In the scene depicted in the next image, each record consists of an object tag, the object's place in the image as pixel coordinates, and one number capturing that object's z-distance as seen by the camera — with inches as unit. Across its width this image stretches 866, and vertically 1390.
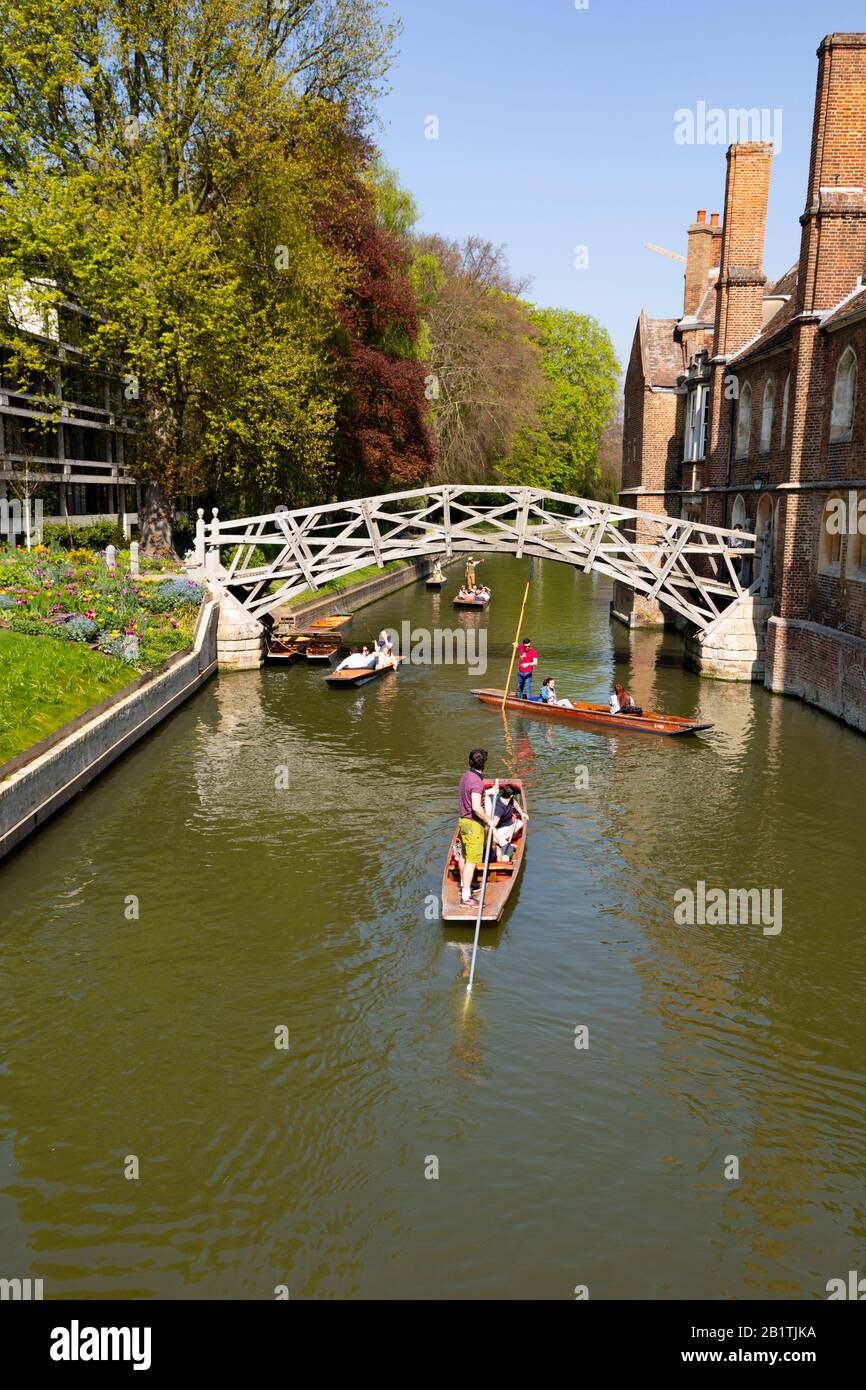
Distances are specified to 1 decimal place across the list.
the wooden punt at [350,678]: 1006.4
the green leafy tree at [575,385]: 3056.1
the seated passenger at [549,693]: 901.8
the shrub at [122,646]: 832.9
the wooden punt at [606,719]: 828.0
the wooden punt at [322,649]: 1143.0
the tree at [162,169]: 1121.4
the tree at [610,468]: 3508.9
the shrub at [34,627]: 823.1
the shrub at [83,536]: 1338.6
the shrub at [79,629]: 830.5
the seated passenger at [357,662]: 1029.8
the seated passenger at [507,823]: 540.4
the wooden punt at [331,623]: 1198.9
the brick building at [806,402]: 864.3
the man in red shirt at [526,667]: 939.3
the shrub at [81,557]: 1177.7
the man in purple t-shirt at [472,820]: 486.6
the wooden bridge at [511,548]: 1053.8
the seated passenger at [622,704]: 858.8
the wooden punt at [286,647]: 1131.9
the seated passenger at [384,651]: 1079.6
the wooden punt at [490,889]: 475.5
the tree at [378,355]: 1603.1
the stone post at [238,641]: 1093.8
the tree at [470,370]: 2267.5
